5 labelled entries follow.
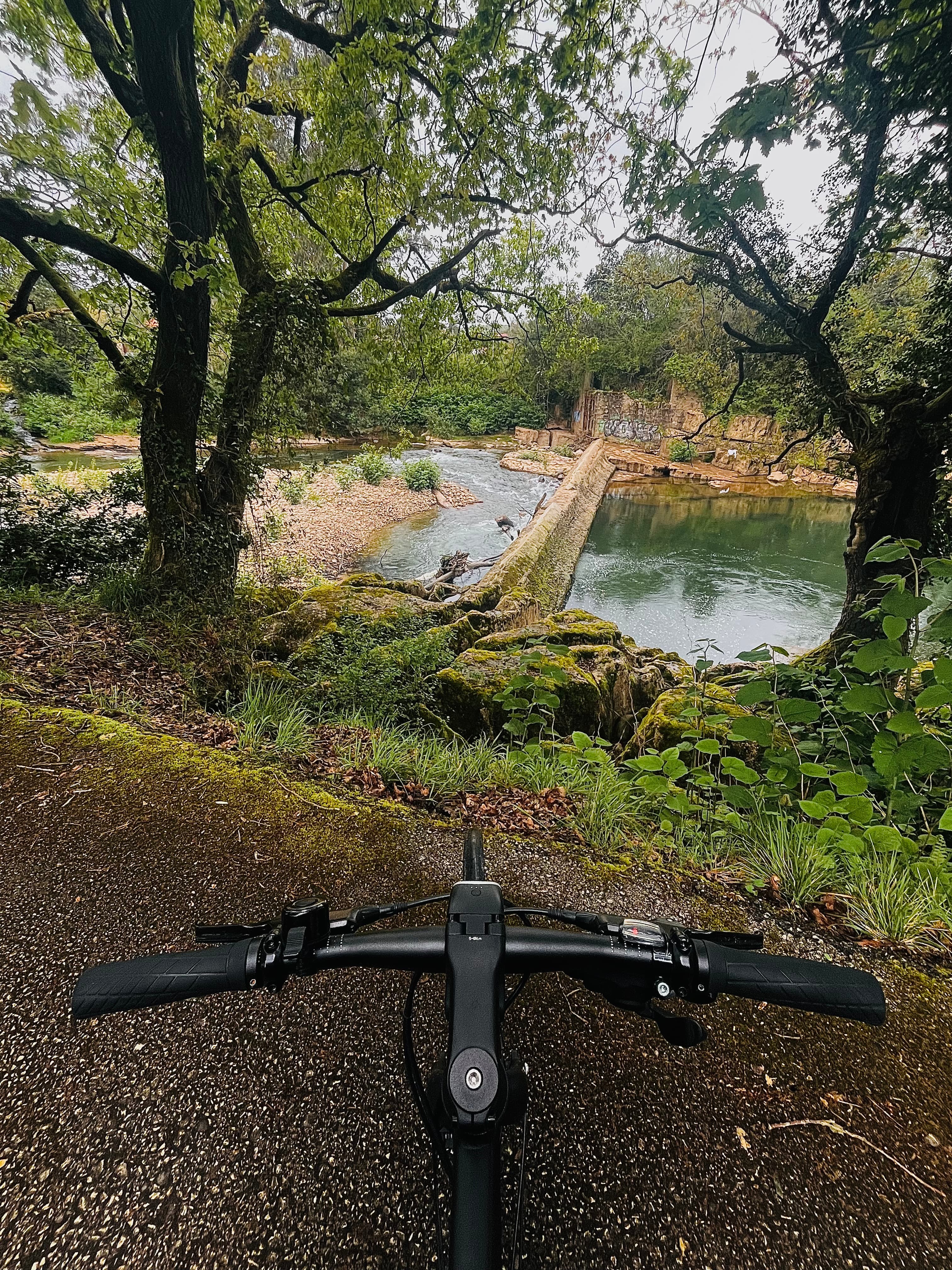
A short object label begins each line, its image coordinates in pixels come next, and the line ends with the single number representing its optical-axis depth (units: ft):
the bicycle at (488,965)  1.93
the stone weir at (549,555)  27.68
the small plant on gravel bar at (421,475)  53.72
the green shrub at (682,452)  73.56
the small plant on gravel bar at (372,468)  41.96
